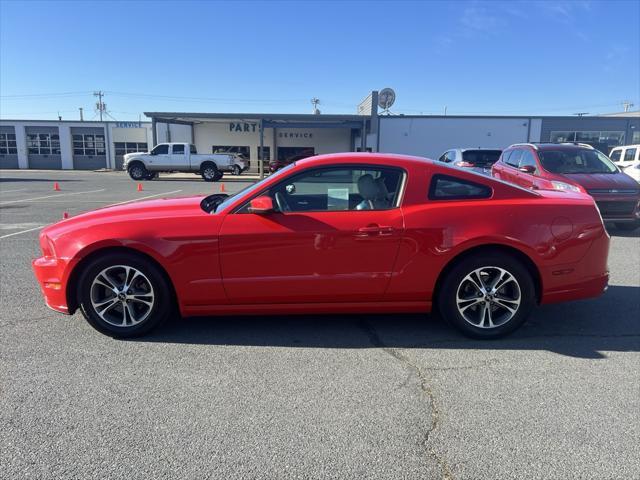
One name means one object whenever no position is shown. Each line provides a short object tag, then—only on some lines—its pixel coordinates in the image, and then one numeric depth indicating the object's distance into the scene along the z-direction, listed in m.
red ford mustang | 3.66
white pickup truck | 27.08
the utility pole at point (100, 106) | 84.25
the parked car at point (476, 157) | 15.14
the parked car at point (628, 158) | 14.09
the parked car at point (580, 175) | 8.35
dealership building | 30.75
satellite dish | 30.04
